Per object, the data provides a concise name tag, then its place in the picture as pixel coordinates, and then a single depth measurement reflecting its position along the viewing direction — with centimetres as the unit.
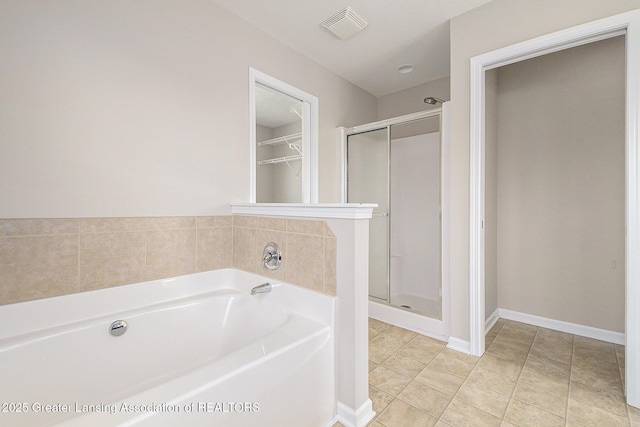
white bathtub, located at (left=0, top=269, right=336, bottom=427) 91
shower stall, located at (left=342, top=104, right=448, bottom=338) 256
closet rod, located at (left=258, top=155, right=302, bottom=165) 314
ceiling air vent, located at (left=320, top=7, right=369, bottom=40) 208
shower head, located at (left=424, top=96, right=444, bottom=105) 241
